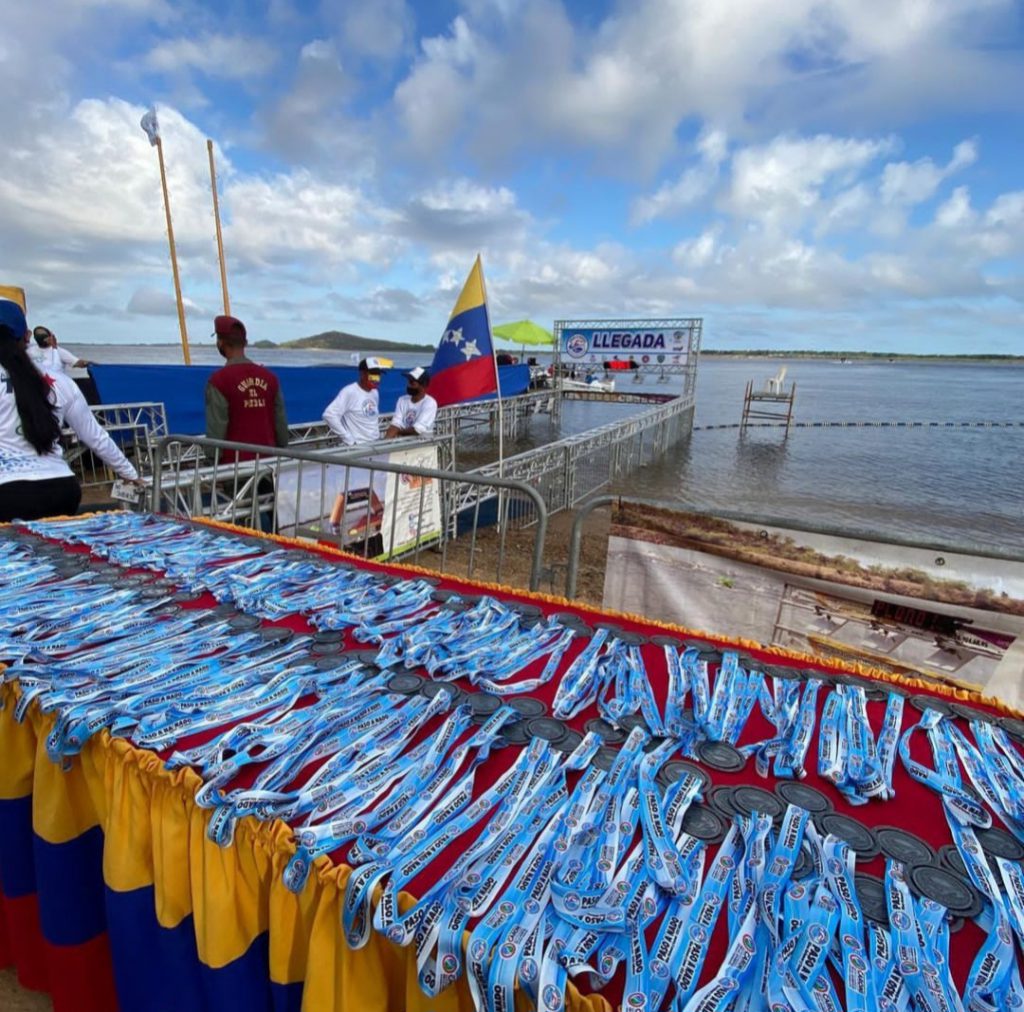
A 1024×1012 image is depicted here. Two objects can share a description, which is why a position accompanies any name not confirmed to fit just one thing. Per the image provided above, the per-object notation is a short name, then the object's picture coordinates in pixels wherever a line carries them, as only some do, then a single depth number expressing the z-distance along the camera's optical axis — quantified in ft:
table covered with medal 2.78
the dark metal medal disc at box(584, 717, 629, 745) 4.27
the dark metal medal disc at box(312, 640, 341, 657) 5.41
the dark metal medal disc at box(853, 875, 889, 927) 2.96
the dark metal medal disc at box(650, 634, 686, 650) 5.77
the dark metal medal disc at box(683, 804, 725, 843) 3.39
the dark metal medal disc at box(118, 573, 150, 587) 6.66
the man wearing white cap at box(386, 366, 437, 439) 20.59
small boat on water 89.61
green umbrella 75.20
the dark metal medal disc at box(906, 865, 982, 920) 3.04
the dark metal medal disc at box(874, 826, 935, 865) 3.35
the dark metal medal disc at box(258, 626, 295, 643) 5.57
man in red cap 14.85
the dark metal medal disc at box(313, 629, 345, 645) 5.64
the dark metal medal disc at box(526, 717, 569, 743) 4.24
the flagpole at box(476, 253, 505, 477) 21.20
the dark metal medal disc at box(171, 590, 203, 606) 6.39
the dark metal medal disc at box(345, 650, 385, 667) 5.19
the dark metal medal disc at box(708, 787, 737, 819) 3.59
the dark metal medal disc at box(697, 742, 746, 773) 4.05
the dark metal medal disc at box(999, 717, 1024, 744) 4.60
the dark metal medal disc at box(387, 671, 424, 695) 4.75
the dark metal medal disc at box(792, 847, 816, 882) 3.18
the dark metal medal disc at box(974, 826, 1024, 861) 3.44
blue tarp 30.40
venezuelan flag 21.50
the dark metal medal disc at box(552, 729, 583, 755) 4.14
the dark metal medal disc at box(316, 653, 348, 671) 5.09
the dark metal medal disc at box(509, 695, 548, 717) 4.56
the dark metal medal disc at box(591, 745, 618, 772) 3.93
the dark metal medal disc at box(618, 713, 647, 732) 4.42
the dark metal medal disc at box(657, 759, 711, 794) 3.87
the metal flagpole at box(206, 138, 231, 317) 43.19
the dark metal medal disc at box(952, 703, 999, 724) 4.76
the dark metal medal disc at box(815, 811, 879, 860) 3.37
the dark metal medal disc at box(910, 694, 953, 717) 4.88
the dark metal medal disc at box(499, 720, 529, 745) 4.21
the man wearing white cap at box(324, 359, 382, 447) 19.75
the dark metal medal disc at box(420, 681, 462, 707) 4.65
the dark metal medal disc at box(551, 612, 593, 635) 6.08
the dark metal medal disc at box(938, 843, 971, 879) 3.31
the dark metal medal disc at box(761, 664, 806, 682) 5.27
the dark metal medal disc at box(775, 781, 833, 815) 3.69
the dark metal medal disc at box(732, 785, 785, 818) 3.61
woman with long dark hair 9.42
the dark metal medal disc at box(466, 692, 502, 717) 4.50
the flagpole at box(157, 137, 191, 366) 40.81
